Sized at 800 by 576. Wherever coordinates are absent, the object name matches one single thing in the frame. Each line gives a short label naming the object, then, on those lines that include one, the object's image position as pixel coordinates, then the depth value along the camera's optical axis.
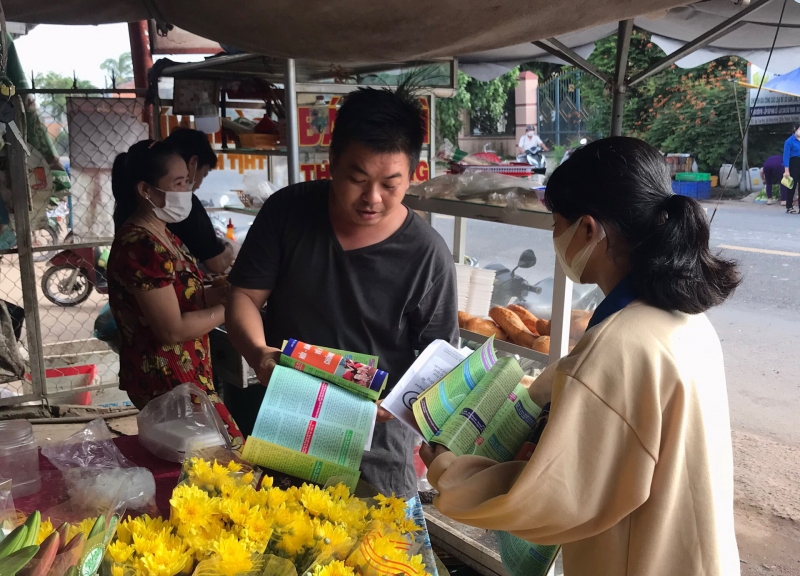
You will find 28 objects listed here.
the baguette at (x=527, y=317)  2.55
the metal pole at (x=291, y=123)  2.78
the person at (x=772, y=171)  13.15
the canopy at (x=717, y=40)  3.65
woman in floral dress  2.05
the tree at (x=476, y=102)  17.25
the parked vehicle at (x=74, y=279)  4.93
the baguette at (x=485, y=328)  2.57
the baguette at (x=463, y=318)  2.69
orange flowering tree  15.88
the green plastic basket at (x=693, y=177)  13.90
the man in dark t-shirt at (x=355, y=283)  1.73
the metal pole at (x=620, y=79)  3.15
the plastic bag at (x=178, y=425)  1.55
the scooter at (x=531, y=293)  2.59
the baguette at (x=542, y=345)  2.36
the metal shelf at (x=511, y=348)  2.37
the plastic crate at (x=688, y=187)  13.19
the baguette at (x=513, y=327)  2.46
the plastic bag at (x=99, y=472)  1.13
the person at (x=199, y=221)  2.50
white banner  14.88
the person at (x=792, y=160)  11.16
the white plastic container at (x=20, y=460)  1.37
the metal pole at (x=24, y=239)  3.34
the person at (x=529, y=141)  14.22
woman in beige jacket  1.00
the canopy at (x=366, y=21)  1.60
